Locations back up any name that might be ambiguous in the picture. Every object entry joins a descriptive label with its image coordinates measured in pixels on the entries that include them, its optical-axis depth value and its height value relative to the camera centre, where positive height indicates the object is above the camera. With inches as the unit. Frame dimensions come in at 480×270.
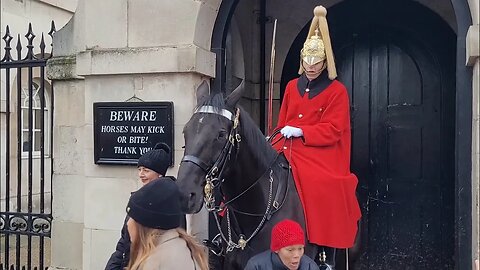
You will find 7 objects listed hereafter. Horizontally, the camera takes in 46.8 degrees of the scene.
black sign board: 199.5 +1.6
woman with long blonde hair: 89.4 -16.6
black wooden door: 262.1 -4.2
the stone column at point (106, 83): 200.2 +18.8
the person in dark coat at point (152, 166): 137.9 -8.7
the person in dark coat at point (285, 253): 124.3 -26.9
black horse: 131.1 -11.2
